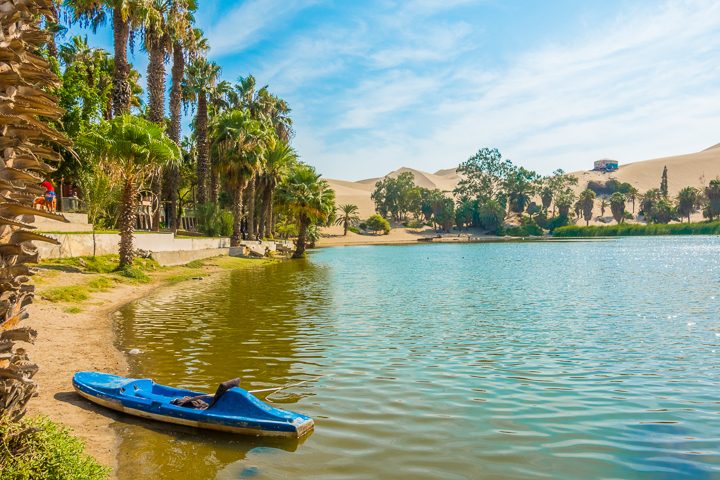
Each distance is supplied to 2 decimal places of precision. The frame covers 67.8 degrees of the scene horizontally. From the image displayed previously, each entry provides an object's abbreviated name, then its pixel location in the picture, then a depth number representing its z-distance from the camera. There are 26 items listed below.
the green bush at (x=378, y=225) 134.50
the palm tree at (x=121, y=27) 34.03
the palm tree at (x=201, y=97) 48.66
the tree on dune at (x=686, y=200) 128.75
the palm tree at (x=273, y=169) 57.31
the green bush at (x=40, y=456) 4.78
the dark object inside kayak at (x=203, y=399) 7.86
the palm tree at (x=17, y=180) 4.67
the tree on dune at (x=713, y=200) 116.64
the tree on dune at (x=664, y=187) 153.45
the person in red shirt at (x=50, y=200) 26.70
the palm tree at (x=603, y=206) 170.88
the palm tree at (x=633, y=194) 162.62
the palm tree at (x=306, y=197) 53.34
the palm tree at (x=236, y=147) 45.28
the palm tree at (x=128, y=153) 25.31
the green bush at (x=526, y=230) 143.12
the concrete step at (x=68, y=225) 26.89
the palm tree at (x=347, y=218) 125.12
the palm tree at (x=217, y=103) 52.16
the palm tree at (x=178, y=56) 43.12
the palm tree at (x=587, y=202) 151.25
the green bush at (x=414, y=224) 149.90
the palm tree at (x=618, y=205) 148.50
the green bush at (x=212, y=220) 49.91
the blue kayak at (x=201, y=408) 7.49
